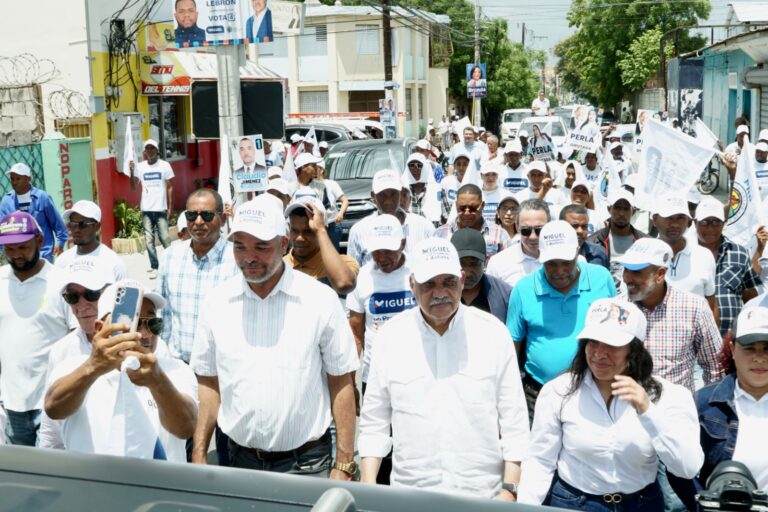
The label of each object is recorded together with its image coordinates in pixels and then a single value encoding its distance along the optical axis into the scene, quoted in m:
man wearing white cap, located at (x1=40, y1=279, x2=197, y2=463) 3.10
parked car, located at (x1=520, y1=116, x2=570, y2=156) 34.28
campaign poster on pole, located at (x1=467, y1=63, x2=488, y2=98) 36.56
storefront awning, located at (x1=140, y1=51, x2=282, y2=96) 18.06
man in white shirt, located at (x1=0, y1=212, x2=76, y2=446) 5.21
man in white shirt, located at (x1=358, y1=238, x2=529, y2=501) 3.63
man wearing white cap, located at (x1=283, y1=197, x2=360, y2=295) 5.68
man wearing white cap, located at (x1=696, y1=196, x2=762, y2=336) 6.23
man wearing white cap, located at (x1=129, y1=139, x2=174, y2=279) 13.48
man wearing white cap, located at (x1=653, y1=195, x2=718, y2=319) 5.96
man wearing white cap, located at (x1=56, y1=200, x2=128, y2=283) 6.49
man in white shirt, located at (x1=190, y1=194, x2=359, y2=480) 3.95
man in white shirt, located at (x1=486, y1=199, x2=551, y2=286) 6.18
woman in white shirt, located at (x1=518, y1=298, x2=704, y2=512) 3.55
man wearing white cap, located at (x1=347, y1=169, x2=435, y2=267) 7.12
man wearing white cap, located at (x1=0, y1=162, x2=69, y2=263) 8.95
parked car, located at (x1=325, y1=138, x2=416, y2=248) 14.54
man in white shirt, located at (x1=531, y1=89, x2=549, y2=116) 37.53
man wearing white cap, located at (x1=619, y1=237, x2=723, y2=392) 4.74
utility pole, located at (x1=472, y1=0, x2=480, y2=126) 38.79
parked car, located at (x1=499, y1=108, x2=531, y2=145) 43.22
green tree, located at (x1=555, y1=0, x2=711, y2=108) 56.81
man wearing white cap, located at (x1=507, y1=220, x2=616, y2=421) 4.89
